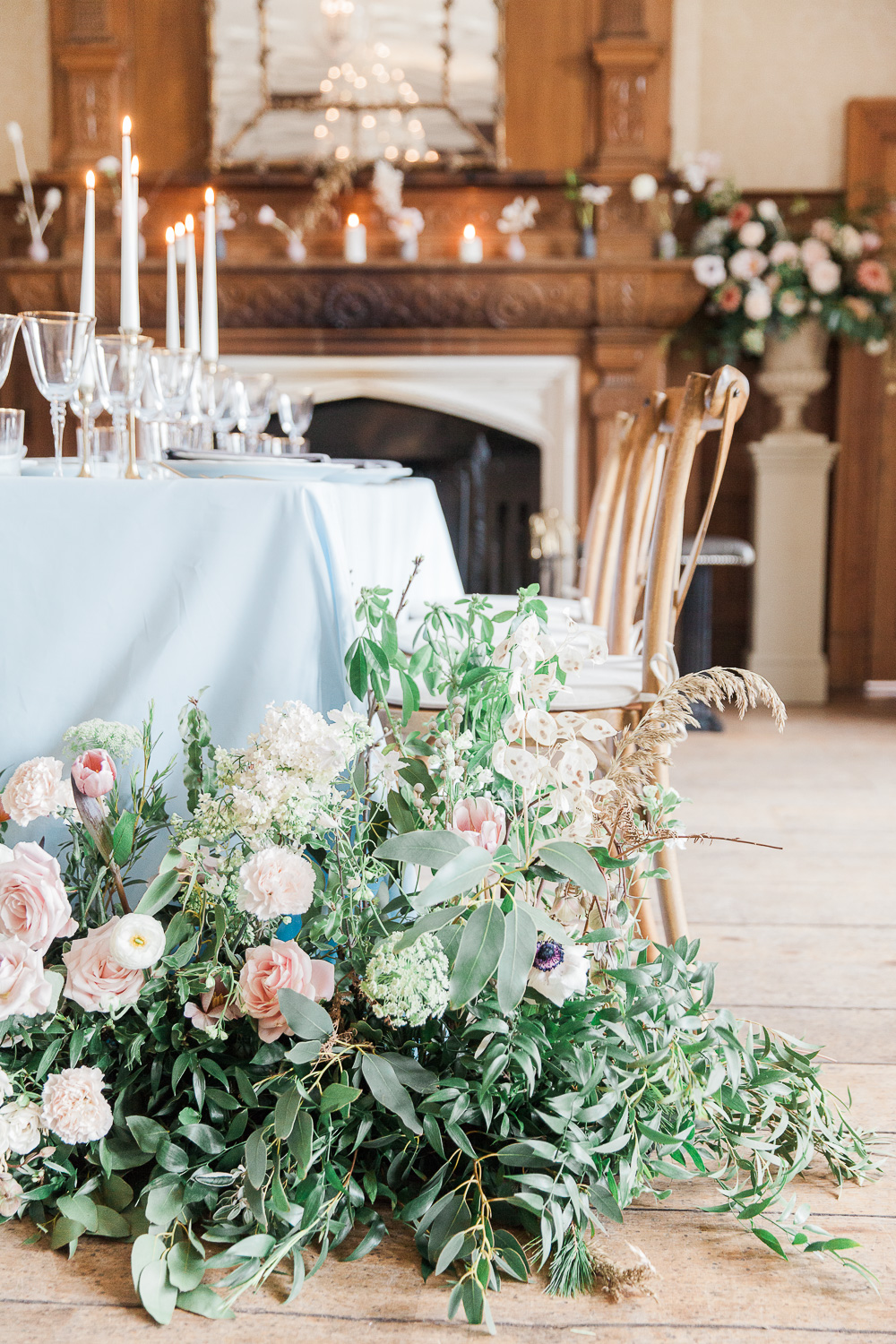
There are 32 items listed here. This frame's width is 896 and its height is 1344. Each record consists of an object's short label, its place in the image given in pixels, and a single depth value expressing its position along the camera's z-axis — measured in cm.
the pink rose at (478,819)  106
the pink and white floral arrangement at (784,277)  377
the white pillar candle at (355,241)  379
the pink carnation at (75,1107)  102
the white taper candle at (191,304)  176
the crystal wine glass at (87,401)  134
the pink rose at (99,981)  101
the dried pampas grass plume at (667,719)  107
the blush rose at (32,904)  101
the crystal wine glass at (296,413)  202
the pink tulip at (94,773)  102
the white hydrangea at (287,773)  102
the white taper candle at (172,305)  188
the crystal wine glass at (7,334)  126
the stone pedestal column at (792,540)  402
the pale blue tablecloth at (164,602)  115
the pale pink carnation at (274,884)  101
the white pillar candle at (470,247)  377
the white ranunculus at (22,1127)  102
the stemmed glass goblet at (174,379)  144
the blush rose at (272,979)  103
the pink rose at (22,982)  99
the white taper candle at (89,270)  134
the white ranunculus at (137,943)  99
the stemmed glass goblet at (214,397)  172
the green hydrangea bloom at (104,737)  105
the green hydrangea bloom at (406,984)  99
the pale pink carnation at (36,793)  104
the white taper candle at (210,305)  169
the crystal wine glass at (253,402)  184
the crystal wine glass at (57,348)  128
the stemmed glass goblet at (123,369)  133
